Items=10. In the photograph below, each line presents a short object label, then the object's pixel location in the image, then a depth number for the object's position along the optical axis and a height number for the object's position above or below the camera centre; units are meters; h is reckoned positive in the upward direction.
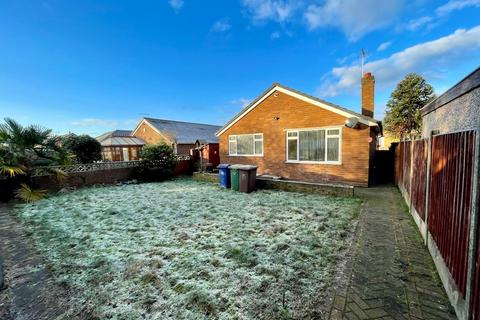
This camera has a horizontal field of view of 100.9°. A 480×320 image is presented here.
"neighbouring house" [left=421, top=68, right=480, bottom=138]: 2.70 +0.79
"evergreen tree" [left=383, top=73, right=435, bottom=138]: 22.05 +5.07
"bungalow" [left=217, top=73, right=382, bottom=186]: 9.27 +0.68
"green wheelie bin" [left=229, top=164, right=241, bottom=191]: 9.20 -1.33
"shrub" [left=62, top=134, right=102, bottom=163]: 14.55 +0.40
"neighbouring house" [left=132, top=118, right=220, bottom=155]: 25.42 +2.60
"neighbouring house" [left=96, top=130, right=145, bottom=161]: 25.36 +0.62
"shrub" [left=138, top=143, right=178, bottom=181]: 12.87 -0.75
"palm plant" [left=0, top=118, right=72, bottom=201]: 7.35 +0.13
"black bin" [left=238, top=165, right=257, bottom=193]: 8.91 -1.27
